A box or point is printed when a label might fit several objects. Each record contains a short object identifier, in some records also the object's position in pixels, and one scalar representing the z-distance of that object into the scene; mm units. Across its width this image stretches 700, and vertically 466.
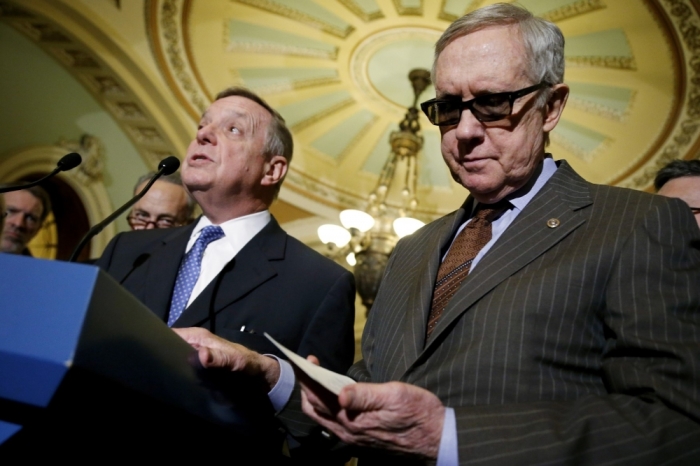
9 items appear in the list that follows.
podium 624
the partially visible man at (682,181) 2045
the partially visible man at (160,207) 3053
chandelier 4988
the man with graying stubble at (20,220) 3143
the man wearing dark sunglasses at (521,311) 803
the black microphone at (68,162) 1352
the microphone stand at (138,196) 1227
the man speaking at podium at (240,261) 1534
